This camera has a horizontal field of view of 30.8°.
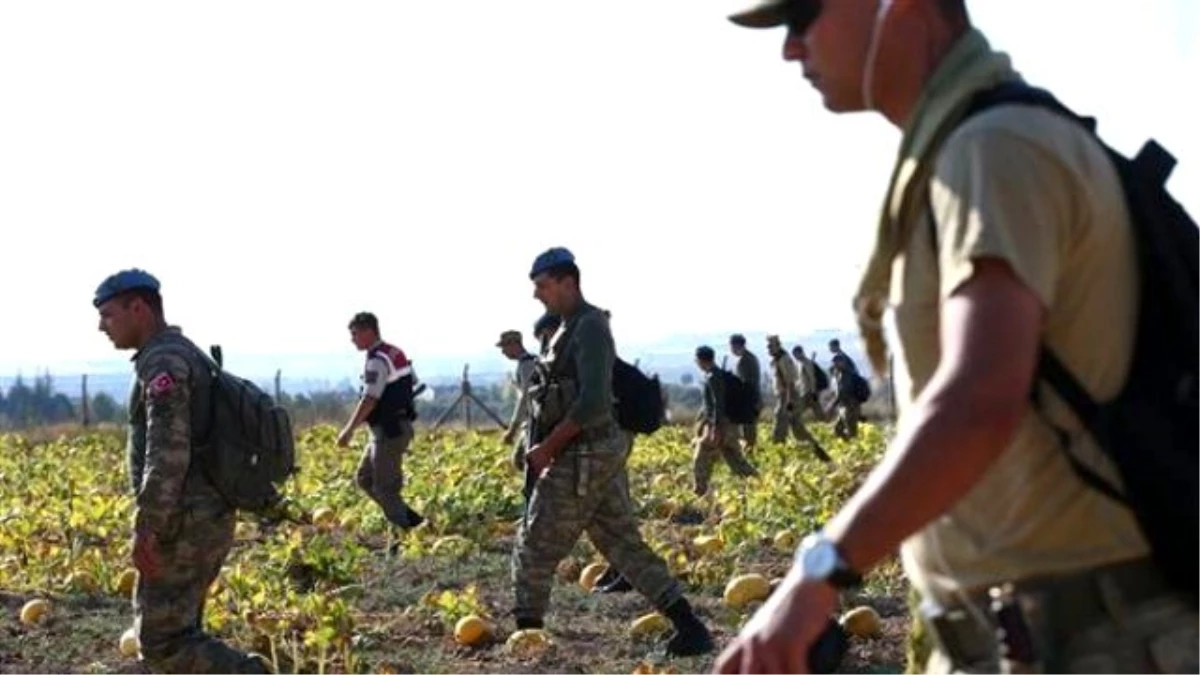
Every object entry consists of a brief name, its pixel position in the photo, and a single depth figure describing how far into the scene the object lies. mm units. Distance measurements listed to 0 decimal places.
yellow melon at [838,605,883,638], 9602
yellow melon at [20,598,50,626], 11094
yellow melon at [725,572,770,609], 10891
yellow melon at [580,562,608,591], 12196
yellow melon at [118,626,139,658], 9797
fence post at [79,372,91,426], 45591
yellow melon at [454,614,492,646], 10062
